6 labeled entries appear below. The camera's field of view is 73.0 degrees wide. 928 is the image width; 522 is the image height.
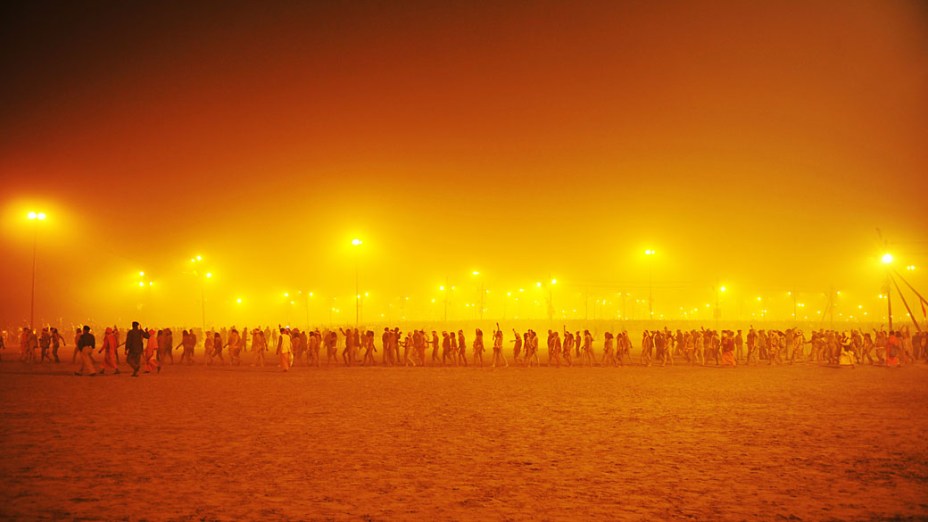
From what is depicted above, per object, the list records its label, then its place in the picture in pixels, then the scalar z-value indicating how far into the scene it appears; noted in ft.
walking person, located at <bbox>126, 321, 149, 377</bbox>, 84.10
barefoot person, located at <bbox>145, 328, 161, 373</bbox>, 90.27
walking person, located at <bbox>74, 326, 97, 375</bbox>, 83.51
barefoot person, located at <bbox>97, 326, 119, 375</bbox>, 86.23
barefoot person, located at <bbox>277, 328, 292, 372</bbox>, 93.50
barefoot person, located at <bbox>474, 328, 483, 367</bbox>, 104.16
